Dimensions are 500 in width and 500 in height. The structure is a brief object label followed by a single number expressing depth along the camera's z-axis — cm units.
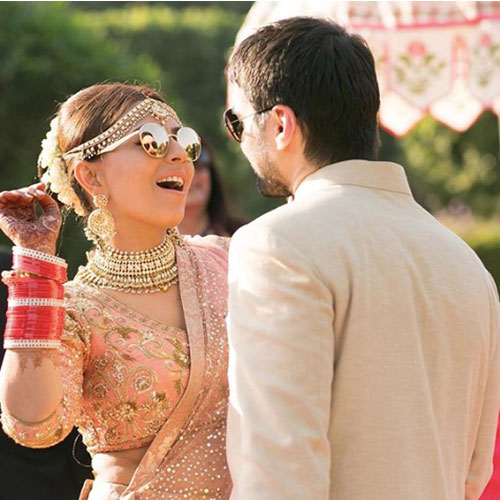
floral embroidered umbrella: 660
